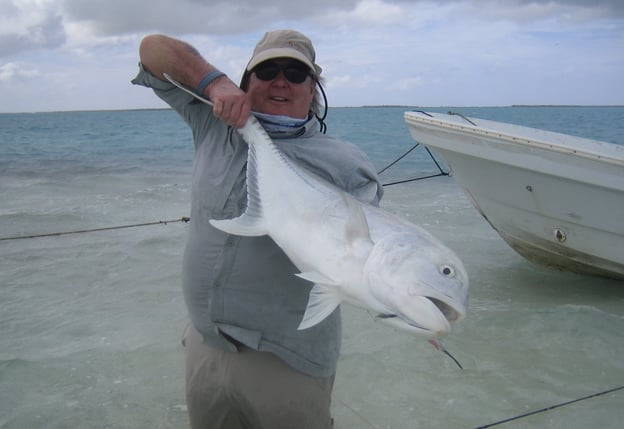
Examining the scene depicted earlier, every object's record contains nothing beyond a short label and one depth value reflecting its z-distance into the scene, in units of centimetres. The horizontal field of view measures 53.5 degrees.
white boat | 580
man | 244
